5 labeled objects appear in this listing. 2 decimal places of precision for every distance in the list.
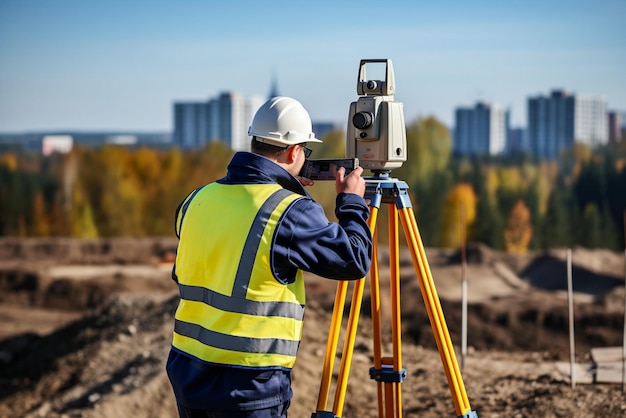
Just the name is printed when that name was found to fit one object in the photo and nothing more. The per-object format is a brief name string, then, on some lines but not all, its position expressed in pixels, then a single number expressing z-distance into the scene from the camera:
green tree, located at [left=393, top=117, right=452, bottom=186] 49.88
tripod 4.39
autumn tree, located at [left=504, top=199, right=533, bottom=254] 45.49
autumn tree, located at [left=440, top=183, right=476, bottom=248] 45.56
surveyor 3.42
